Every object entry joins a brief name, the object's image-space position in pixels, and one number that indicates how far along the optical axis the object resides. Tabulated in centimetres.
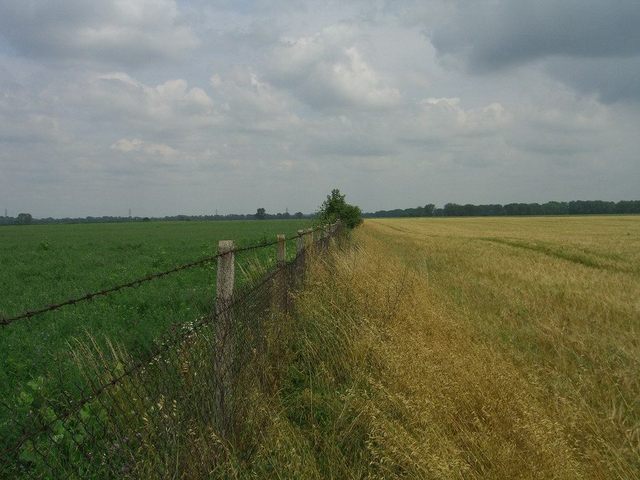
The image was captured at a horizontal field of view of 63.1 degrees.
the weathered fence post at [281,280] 567
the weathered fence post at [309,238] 858
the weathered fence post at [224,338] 352
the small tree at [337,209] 3434
